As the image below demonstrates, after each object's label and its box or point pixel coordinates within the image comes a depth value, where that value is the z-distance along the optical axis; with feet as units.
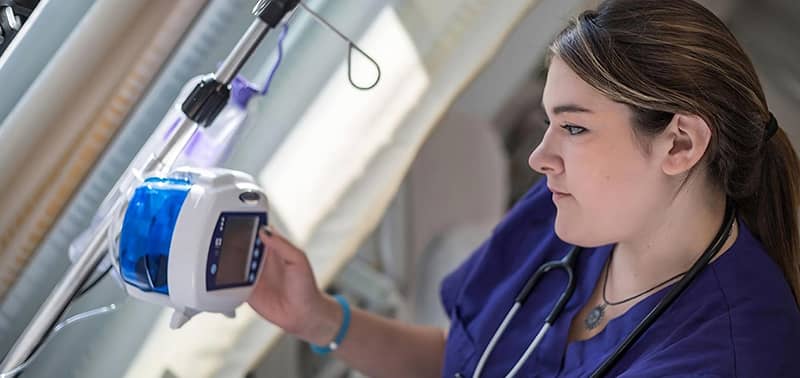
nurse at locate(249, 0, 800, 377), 3.33
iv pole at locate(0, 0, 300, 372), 3.12
